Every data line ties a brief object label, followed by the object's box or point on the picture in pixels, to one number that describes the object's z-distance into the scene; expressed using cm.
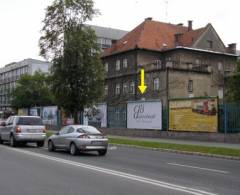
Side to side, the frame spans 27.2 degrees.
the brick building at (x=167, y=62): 6041
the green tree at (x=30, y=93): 8306
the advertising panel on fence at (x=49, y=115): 5476
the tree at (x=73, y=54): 3872
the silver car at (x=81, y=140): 2073
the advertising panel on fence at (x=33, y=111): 6134
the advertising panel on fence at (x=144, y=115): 3675
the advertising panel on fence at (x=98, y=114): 4338
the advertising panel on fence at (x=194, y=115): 3173
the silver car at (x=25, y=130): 2623
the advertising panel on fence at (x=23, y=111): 6476
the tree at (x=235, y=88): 4526
